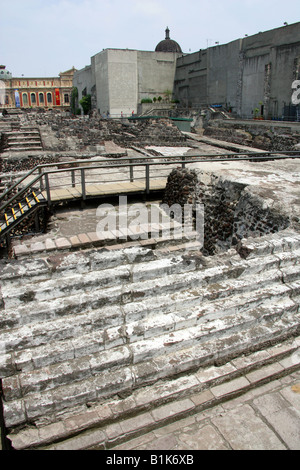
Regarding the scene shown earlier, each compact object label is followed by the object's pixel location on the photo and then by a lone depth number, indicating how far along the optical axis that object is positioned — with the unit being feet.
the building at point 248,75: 92.84
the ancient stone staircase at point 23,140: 44.27
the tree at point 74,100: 188.96
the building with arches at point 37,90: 215.31
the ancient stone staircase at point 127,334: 7.70
